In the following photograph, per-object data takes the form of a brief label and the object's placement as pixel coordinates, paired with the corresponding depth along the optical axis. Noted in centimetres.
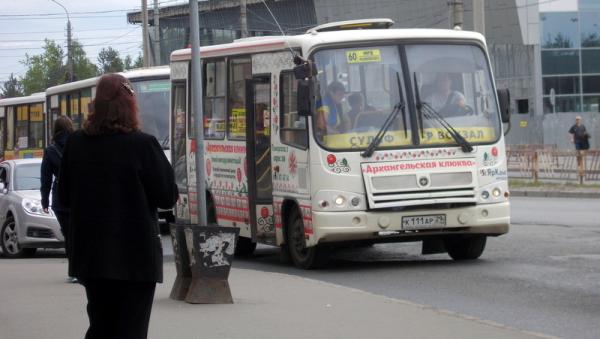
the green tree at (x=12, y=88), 13209
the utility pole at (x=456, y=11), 3098
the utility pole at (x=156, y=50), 6830
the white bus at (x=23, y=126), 3866
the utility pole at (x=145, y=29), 4353
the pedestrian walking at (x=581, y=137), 4112
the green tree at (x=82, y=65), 11933
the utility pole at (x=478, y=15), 3222
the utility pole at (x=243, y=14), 4381
